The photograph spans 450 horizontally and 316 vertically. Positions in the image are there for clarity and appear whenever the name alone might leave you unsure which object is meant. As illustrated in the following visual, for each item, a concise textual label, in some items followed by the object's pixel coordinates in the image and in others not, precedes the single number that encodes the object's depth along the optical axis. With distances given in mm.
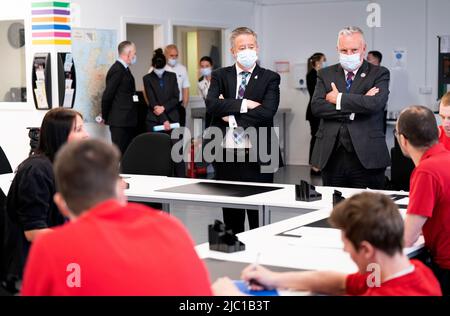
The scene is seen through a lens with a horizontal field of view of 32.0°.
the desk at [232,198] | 4695
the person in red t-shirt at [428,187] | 3412
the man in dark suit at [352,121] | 5453
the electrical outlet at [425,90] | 11805
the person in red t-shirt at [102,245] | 1992
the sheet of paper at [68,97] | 8805
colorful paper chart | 8445
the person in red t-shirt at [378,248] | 2467
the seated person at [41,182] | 3893
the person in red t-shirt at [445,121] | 4734
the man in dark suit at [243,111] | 5812
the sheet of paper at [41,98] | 8641
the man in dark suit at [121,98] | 9641
